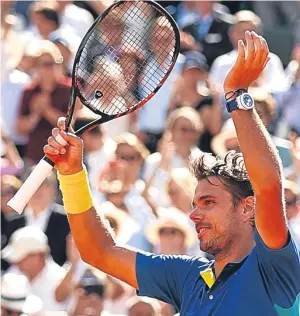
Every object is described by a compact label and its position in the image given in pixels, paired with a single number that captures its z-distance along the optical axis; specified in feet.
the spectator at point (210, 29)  61.72
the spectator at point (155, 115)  58.65
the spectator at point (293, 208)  47.14
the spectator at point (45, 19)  63.26
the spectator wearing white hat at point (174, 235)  47.62
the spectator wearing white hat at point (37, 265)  49.39
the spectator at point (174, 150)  53.67
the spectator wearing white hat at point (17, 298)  47.65
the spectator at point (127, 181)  52.60
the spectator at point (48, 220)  52.19
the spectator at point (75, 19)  64.03
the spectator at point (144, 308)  44.09
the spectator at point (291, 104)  56.08
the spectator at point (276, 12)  65.72
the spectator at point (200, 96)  55.83
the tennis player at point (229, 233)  26.11
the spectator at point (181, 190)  50.75
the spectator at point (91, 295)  45.34
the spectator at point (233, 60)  58.08
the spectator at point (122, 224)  49.49
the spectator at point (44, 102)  58.54
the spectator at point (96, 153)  55.77
